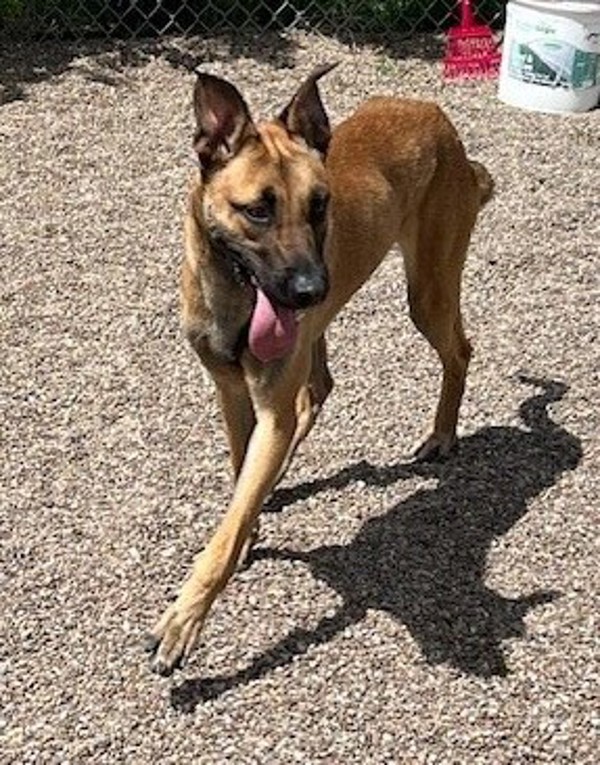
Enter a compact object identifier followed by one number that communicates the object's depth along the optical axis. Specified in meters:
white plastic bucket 8.00
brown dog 3.66
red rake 8.83
